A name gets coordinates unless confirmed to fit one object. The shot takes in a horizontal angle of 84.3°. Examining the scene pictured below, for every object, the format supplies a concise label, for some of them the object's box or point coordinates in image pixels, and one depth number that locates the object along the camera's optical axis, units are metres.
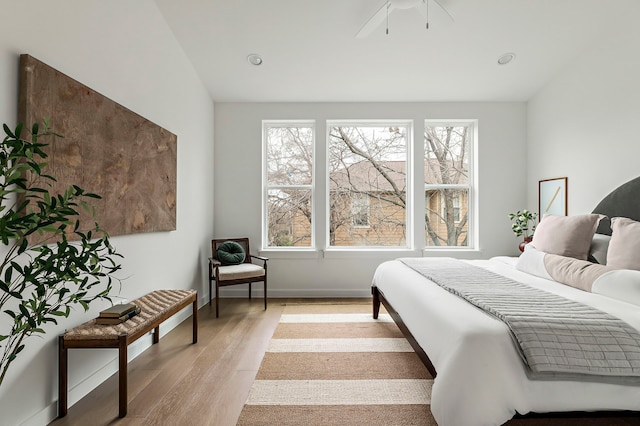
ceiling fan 2.69
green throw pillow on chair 4.09
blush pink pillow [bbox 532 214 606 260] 2.70
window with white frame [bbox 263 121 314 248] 4.74
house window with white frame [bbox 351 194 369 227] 4.76
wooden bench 1.90
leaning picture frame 3.86
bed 1.40
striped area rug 1.90
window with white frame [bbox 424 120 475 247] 4.73
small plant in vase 4.09
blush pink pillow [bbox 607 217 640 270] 2.25
